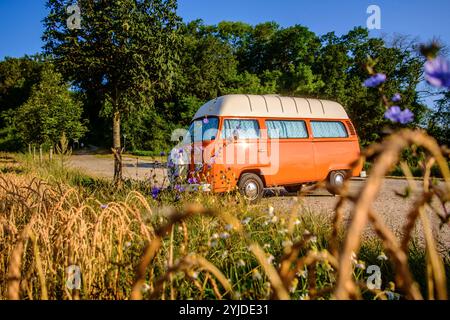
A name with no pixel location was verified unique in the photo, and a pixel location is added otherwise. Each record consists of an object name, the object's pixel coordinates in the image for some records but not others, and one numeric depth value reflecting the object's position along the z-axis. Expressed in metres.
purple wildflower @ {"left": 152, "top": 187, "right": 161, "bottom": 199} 4.62
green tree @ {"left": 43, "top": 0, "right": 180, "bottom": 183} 9.00
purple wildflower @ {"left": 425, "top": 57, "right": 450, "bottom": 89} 0.78
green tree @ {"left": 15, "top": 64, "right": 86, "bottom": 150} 16.80
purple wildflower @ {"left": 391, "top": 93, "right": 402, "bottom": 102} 1.31
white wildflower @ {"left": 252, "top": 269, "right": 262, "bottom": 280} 1.65
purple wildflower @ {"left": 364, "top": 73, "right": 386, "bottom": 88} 1.29
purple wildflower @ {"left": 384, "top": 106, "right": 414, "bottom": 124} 1.15
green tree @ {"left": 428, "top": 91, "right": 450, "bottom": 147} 24.13
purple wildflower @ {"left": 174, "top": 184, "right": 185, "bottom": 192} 4.99
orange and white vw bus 7.29
